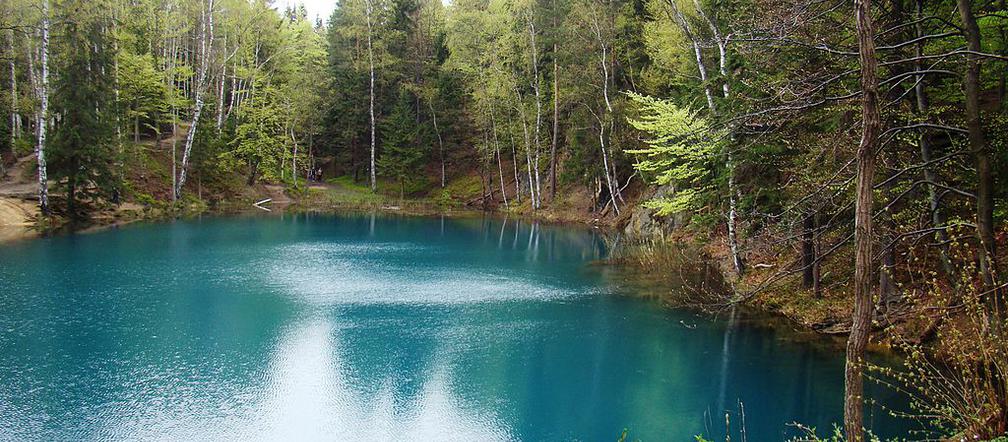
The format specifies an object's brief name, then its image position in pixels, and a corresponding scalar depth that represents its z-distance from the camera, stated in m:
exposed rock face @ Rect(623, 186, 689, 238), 25.25
